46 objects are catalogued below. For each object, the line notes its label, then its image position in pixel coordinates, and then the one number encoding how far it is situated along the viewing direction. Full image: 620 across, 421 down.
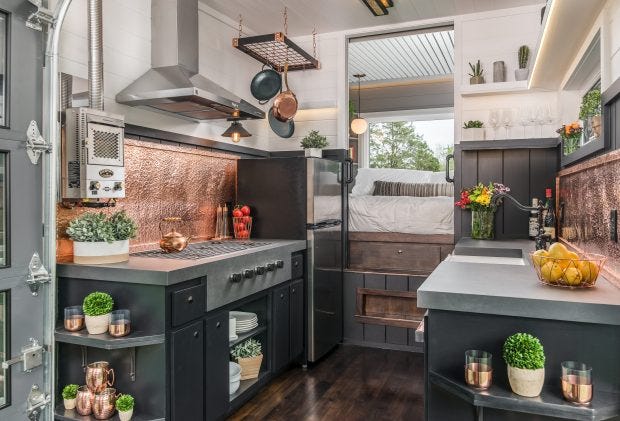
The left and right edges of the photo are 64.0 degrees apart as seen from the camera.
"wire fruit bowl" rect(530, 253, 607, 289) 1.67
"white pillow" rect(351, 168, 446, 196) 5.38
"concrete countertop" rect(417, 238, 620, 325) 1.48
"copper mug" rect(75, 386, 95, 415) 2.29
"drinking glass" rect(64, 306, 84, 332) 2.31
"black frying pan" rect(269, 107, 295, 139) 4.54
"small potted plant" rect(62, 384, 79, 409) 2.35
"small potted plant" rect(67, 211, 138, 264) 2.44
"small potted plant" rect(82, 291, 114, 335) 2.25
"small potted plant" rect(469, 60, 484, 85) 3.98
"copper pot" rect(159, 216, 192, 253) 2.95
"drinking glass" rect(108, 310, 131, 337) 2.22
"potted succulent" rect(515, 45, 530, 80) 3.79
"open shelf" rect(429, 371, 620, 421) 1.39
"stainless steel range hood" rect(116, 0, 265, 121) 2.85
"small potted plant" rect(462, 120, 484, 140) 3.95
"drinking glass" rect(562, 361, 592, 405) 1.41
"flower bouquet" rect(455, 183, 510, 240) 3.68
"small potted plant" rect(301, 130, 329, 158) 4.27
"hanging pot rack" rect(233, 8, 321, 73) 3.66
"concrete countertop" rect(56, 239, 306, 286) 2.25
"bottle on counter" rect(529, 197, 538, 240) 3.65
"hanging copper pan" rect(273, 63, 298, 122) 4.16
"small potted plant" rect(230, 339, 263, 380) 3.19
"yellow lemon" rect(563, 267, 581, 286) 1.69
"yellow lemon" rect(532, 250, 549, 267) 1.77
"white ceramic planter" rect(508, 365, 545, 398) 1.45
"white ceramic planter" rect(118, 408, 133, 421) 2.23
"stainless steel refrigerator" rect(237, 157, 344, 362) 3.85
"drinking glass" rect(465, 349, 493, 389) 1.52
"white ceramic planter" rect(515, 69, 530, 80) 3.78
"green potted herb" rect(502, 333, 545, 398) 1.45
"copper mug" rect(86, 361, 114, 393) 2.29
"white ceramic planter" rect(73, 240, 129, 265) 2.44
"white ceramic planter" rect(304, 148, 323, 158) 4.23
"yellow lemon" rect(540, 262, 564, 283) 1.71
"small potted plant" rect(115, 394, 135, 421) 2.23
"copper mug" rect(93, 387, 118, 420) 2.25
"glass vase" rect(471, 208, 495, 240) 3.78
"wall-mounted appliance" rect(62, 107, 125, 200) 2.45
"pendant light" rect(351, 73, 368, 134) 6.65
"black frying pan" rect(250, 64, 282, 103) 4.25
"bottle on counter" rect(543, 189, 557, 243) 3.16
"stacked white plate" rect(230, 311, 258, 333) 3.16
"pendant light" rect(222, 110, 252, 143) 3.89
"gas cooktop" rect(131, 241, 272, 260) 2.81
